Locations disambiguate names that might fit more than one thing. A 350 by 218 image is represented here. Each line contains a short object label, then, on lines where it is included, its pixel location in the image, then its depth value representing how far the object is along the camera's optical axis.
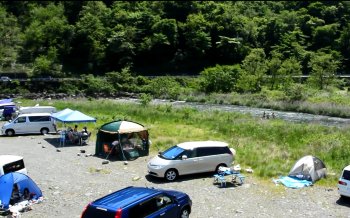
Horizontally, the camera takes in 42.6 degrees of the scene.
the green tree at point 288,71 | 65.98
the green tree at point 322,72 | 67.31
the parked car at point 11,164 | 16.91
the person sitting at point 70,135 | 27.45
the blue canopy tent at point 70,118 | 27.58
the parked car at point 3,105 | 39.78
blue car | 10.69
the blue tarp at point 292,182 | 17.92
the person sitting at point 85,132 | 27.48
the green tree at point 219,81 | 65.44
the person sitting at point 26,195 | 15.87
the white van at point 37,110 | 36.44
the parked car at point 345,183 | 15.59
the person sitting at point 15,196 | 15.42
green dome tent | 23.53
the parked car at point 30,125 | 31.19
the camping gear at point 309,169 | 18.47
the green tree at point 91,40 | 80.50
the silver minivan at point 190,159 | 18.88
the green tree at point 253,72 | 64.62
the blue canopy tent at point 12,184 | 15.20
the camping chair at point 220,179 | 18.02
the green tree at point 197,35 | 84.38
